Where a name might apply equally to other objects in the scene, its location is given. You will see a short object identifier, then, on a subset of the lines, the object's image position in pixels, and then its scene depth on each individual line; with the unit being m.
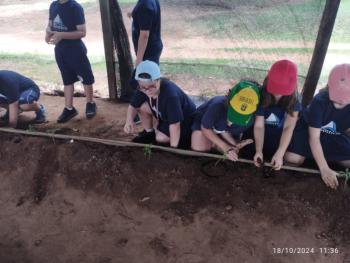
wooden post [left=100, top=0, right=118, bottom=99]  3.56
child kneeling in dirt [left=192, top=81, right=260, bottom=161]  2.28
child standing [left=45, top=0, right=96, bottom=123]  3.13
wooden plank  2.64
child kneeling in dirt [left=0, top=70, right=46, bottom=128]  3.29
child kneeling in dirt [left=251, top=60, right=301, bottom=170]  2.22
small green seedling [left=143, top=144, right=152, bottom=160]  2.97
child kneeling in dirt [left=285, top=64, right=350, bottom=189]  2.21
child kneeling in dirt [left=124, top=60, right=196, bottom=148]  2.47
